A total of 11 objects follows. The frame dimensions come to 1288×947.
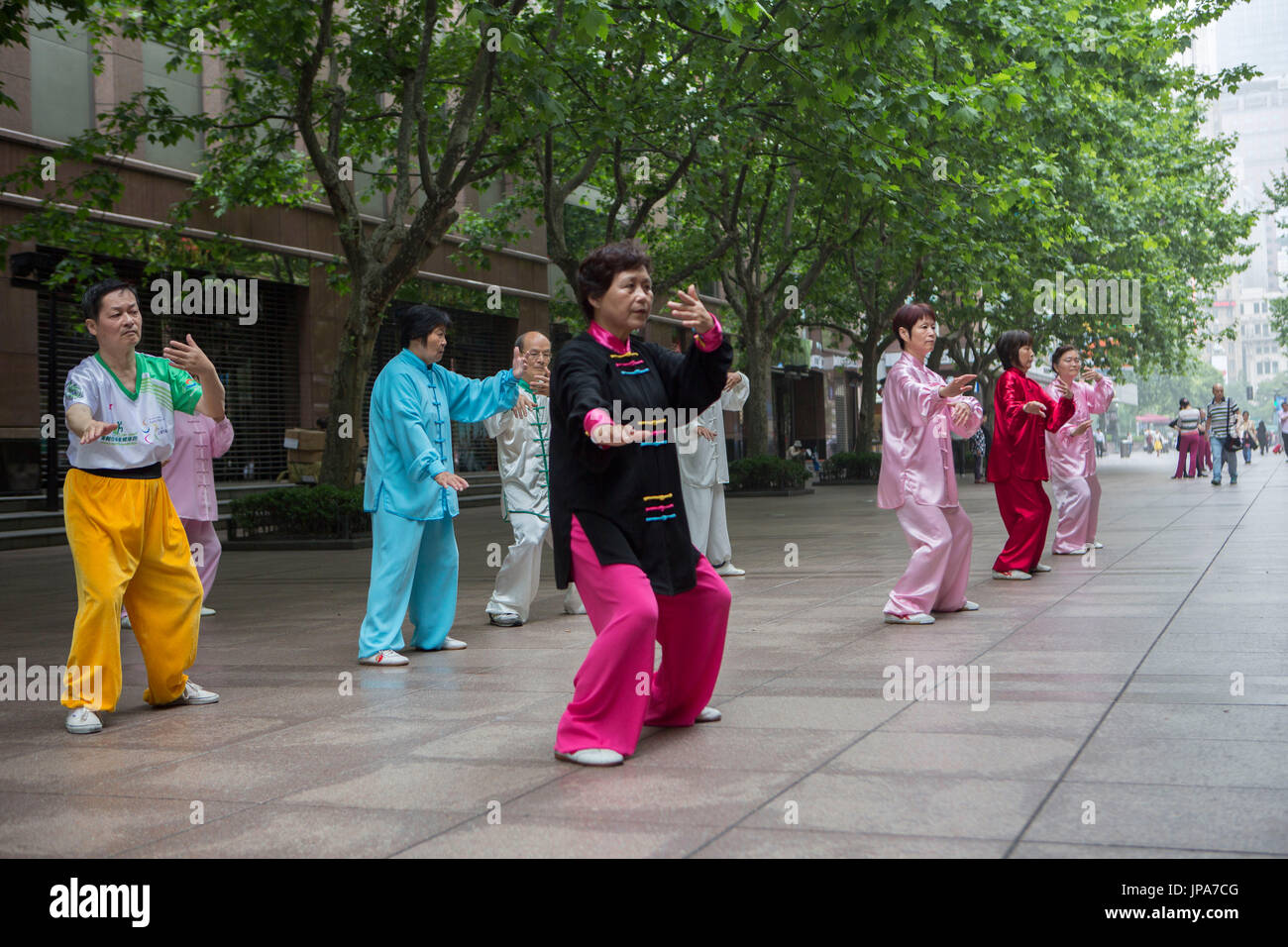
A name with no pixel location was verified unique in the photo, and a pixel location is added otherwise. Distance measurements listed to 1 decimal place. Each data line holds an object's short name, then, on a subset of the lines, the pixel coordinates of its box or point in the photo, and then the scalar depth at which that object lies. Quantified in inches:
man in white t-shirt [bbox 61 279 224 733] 220.4
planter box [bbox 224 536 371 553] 625.0
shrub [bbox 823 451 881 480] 1280.8
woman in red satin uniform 392.5
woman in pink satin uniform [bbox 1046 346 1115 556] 468.8
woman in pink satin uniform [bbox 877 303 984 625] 313.1
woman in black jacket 183.2
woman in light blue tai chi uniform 283.3
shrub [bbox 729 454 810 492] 1051.9
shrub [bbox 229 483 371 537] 629.9
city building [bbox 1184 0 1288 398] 6801.2
